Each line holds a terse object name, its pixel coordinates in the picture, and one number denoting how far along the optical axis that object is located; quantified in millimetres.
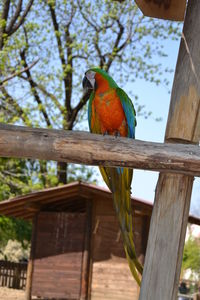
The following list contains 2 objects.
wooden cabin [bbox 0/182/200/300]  10656
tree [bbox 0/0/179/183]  16656
